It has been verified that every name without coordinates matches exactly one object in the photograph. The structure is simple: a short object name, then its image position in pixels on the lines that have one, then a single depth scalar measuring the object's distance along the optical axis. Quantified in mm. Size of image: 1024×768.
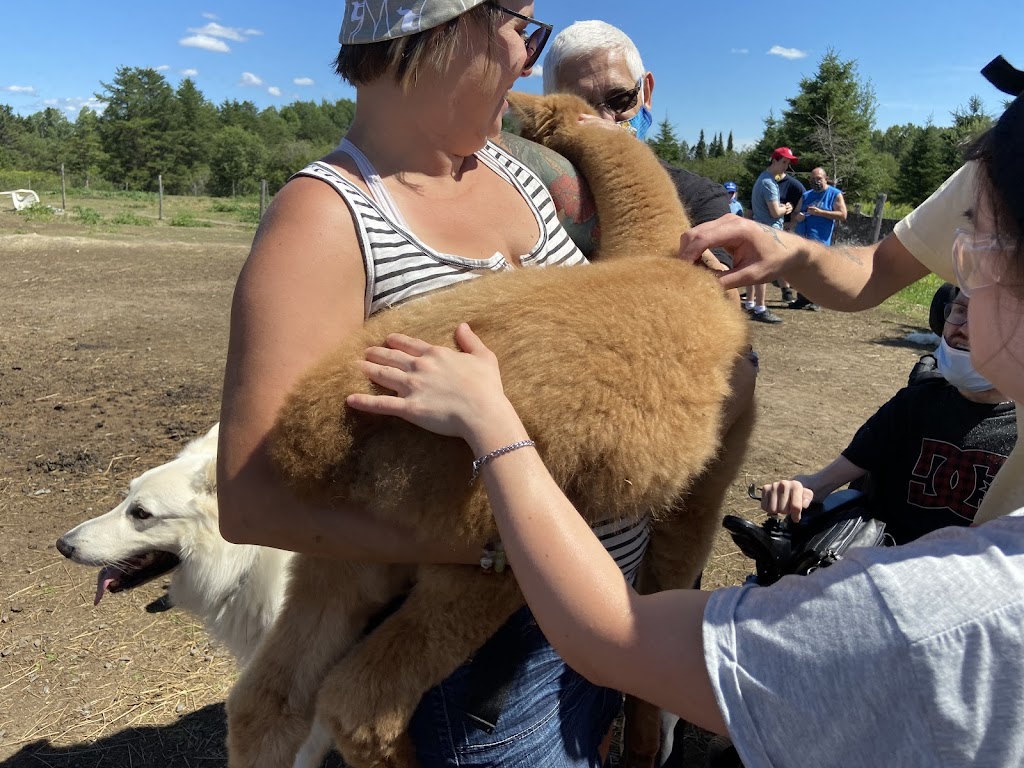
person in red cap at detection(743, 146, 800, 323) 10836
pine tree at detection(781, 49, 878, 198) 39562
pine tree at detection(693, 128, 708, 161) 97812
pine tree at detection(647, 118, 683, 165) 57969
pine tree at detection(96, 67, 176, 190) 65938
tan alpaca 1246
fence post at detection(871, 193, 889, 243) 16062
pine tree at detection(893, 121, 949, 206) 41062
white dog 2758
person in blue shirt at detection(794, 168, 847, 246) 12430
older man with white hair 2592
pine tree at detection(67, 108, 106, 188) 65375
